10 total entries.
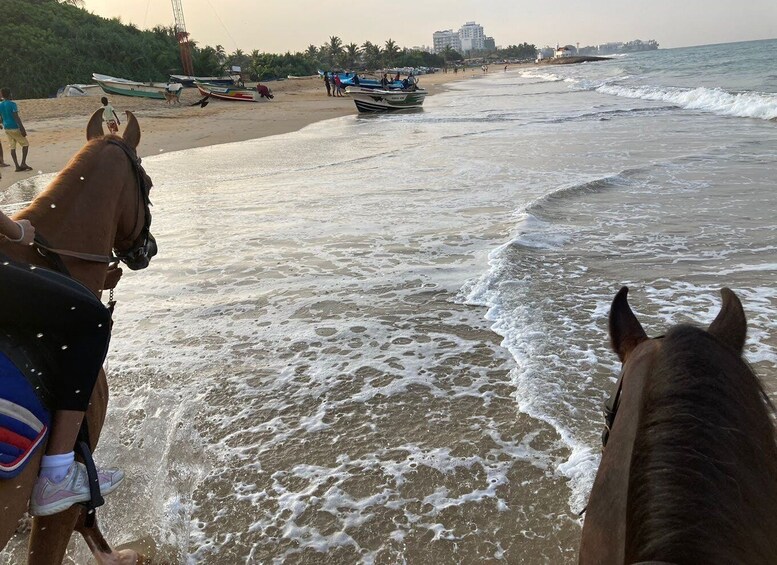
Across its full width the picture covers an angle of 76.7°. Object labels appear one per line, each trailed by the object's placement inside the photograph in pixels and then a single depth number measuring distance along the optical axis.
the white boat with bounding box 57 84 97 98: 35.66
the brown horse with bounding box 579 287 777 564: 0.94
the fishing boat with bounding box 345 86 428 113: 32.09
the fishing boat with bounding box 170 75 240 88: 43.17
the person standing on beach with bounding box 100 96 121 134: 7.73
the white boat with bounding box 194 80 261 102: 39.62
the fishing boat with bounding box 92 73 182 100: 35.97
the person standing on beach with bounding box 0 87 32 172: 13.48
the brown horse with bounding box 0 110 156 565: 2.11
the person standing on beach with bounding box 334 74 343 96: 48.41
